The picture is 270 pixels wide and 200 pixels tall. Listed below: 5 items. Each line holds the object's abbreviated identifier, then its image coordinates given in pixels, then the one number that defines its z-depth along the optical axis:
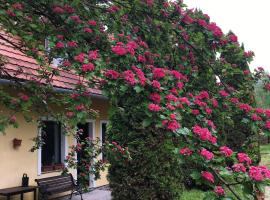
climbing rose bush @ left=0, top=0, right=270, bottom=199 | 1.88
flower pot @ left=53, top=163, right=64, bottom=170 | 6.70
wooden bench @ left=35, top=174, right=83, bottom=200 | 5.91
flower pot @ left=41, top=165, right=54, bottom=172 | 6.44
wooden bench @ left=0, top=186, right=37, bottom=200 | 5.16
